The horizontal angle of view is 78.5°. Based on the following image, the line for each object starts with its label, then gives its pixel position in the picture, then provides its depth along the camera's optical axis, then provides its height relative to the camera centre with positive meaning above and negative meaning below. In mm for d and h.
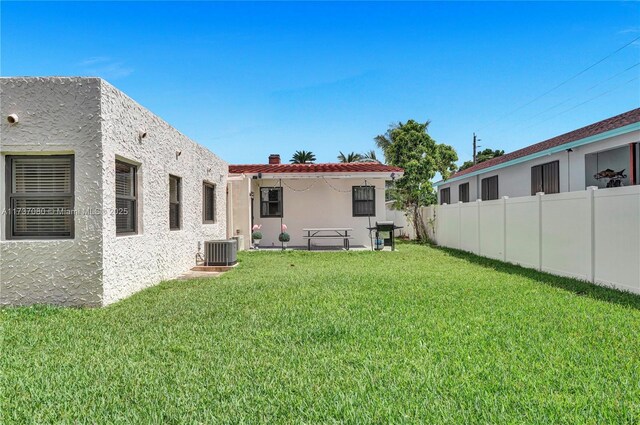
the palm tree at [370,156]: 43812 +6370
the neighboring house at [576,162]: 11422 +1737
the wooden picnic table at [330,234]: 17031 -1033
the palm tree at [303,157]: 49406 +7013
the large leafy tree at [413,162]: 24969 +3233
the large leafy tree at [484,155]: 43625 +6213
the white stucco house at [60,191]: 6719 +405
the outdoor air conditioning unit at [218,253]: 11602 -1198
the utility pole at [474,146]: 41844 +6887
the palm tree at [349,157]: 50000 +7112
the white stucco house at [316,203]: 18406 +400
